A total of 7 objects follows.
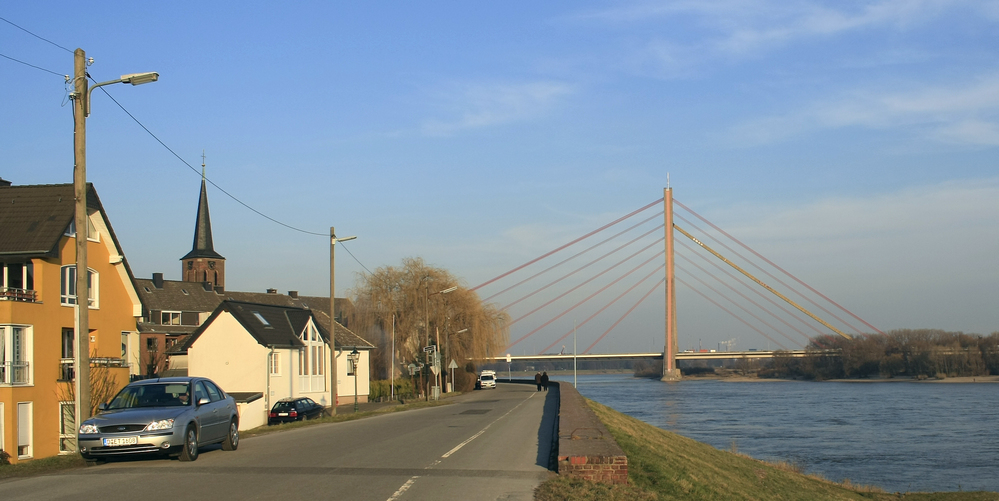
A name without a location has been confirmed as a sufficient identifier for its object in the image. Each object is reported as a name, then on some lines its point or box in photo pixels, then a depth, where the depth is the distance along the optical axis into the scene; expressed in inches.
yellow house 853.2
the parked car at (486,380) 2795.3
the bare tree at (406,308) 2422.5
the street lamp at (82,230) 563.2
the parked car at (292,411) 1364.4
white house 1571.1
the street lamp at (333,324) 1224.2
